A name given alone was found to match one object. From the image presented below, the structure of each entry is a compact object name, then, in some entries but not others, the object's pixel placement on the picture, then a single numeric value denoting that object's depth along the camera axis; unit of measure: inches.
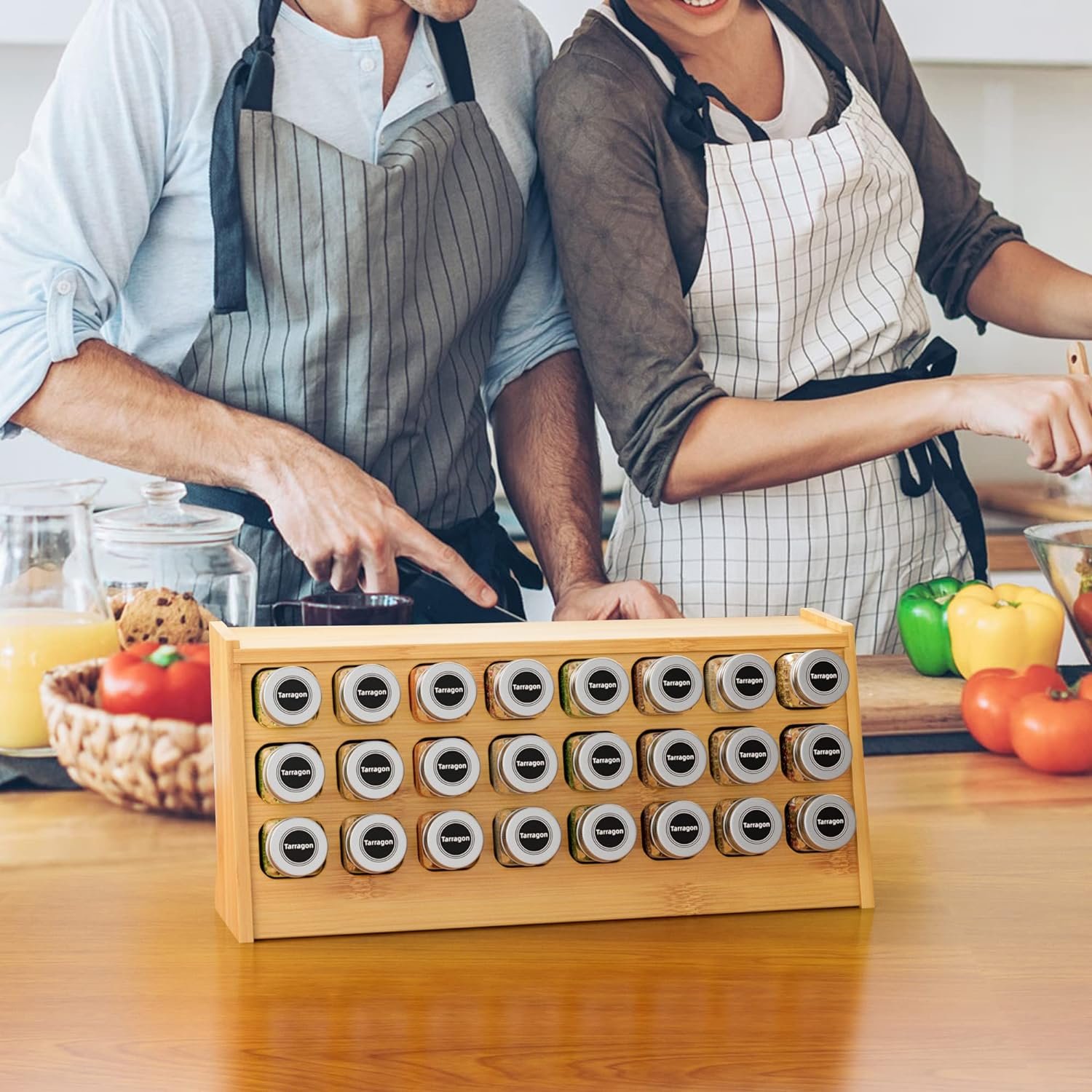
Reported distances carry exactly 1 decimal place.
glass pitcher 83.4
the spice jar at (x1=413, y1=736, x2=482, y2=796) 74.3
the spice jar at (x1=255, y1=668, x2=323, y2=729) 73.5
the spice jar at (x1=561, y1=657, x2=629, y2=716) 75.0
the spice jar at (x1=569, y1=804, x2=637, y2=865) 75.1
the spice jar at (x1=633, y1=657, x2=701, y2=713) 75.4
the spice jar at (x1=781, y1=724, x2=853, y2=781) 76.5
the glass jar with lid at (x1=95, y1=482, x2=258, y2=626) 92.2
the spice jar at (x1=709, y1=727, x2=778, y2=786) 76.2
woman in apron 101.5
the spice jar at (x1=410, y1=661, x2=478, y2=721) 74.0
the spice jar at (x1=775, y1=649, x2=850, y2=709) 76.2
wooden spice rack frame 74.0
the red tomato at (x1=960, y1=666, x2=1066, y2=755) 88.5
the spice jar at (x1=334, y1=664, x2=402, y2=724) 73.8
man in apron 95.9
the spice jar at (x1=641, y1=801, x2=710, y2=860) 75.5
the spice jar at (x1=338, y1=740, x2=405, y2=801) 73.9
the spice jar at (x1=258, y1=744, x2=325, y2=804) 73.5
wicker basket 78.9
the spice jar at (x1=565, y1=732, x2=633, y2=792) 75.1
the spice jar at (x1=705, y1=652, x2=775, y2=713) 75.9
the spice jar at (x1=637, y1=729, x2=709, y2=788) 75.5
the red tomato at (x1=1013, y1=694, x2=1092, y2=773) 86.1
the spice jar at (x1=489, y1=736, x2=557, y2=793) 74.8
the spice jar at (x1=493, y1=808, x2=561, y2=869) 74.7
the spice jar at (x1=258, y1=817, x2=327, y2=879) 73.6
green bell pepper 98.8
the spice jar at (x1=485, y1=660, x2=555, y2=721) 74.6
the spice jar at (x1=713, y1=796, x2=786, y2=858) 76.1
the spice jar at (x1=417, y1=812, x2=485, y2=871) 74.4
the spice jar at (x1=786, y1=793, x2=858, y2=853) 76.7
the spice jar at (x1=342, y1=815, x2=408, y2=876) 73.9
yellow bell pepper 96.6
